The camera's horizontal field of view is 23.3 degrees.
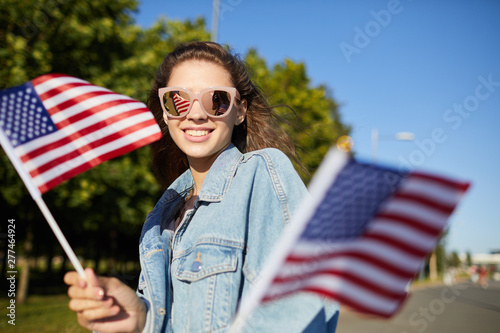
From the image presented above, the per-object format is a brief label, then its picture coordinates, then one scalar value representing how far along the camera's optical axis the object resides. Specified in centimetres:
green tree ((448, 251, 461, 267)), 6606
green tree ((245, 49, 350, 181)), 1333
